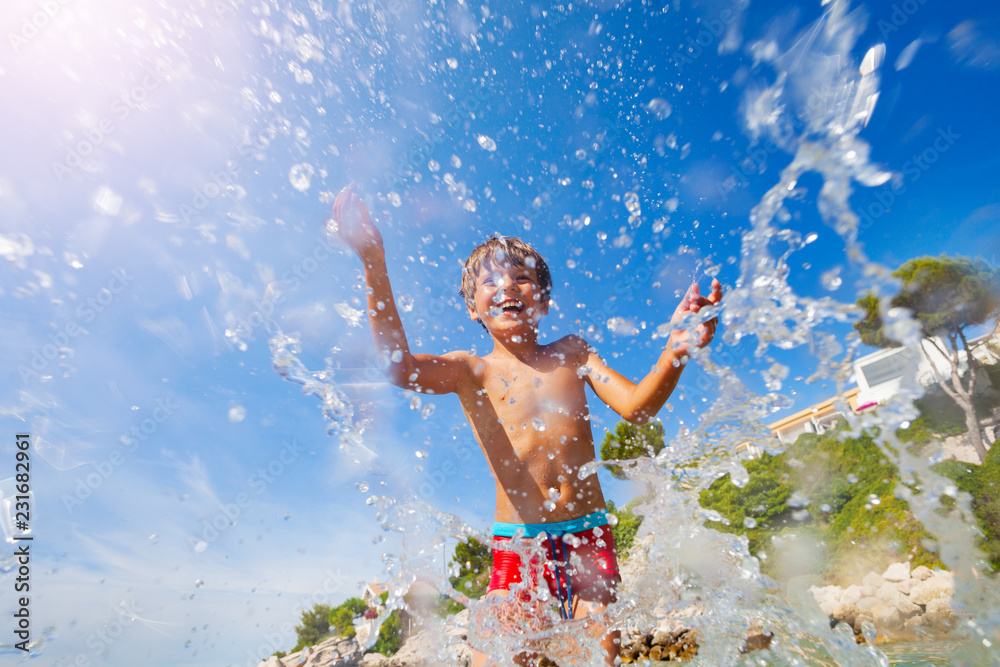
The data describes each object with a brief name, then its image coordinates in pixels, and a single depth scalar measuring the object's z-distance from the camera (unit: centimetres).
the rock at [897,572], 855
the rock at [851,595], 905
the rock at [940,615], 478
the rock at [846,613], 847
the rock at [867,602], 810
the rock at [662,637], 643
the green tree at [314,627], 2335
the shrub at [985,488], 858
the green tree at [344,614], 2266
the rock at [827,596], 904
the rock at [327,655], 1459
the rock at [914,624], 568
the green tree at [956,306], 1094
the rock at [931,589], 680
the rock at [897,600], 668
